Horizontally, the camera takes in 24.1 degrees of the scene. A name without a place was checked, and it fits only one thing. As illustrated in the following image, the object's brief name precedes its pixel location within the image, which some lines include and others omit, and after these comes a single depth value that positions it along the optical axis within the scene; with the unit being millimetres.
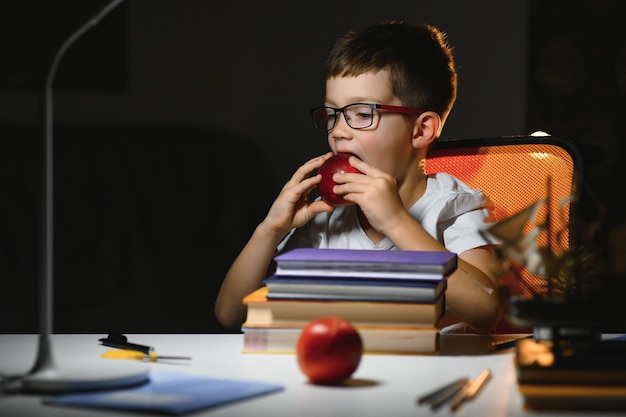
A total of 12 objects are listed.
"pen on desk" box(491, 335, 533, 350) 2137
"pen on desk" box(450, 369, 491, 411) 1702
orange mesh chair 2645
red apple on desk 1812
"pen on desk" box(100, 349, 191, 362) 1986
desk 1688
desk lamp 1761
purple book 2006
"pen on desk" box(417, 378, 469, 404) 1704
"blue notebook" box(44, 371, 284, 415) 1669
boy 2560
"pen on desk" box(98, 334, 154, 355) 2031
